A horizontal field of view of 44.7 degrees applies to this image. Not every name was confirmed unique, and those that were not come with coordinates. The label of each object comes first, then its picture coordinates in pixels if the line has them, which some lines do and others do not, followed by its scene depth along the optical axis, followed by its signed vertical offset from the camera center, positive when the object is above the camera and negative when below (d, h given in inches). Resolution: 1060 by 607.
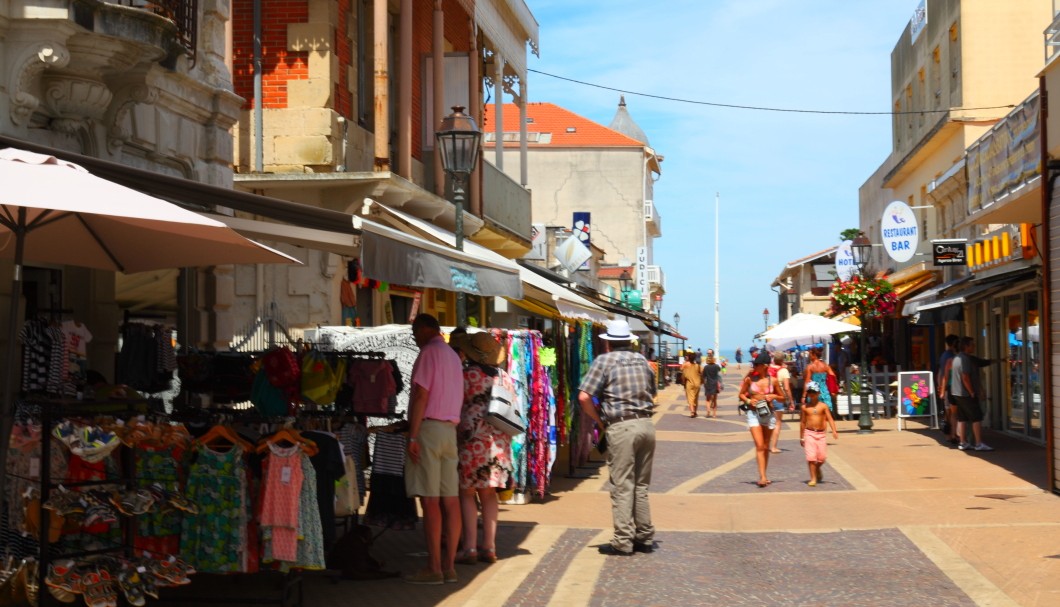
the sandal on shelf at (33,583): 266.1 -43.1
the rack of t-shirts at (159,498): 271.0 -27.4
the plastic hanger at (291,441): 299.0 -15.7
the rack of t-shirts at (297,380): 372.8 -2.2
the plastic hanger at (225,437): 297.7 -14.7
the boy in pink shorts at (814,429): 592.1 -27.6
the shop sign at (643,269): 2493.8 +196.9
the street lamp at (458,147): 507.2 +88.5
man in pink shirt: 344.5 -18.1
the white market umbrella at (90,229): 225.8 +32.0
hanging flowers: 1075.3 +59.6
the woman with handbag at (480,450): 370.0 -22.6
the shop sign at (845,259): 1386.6 +118.0
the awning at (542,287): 555.0 +38.4
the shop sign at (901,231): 1069.1 +113.7
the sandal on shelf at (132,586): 269.7 -44.6
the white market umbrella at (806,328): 1116.5 +35.6
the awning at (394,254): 296.4 +30.0
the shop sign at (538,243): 1558.8 +157.1
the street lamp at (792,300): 3088.1 +168.4
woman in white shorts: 598.2 -15.6
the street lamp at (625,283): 1865.8 +130.2
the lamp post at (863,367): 930.7 +1.2
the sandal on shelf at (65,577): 264.3 -41.9
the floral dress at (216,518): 295.1 -33.1
